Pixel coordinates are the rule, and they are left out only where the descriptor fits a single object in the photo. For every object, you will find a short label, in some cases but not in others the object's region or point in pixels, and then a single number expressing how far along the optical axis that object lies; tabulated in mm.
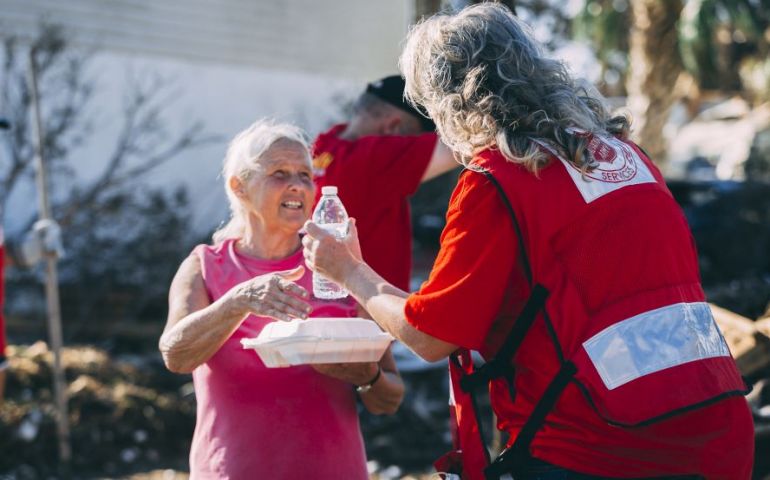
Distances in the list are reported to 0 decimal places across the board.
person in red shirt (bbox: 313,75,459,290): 3969
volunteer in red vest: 2254
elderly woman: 3008
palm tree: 15094
